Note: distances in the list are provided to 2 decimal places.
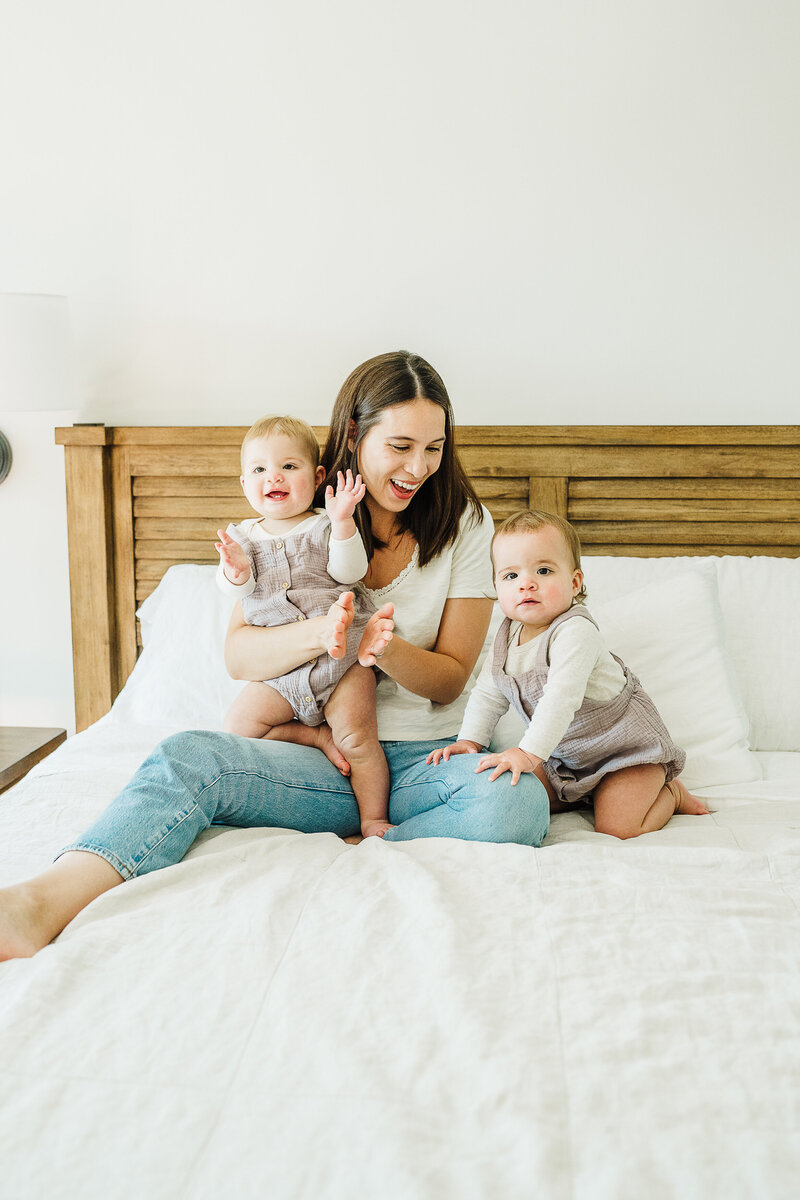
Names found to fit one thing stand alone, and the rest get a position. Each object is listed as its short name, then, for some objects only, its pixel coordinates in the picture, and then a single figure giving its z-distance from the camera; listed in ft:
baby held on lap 4.69
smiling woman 3.72
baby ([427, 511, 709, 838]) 4.47
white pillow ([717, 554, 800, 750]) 5.78
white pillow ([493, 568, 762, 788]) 5.24
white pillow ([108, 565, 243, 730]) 6.05
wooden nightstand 6.47
